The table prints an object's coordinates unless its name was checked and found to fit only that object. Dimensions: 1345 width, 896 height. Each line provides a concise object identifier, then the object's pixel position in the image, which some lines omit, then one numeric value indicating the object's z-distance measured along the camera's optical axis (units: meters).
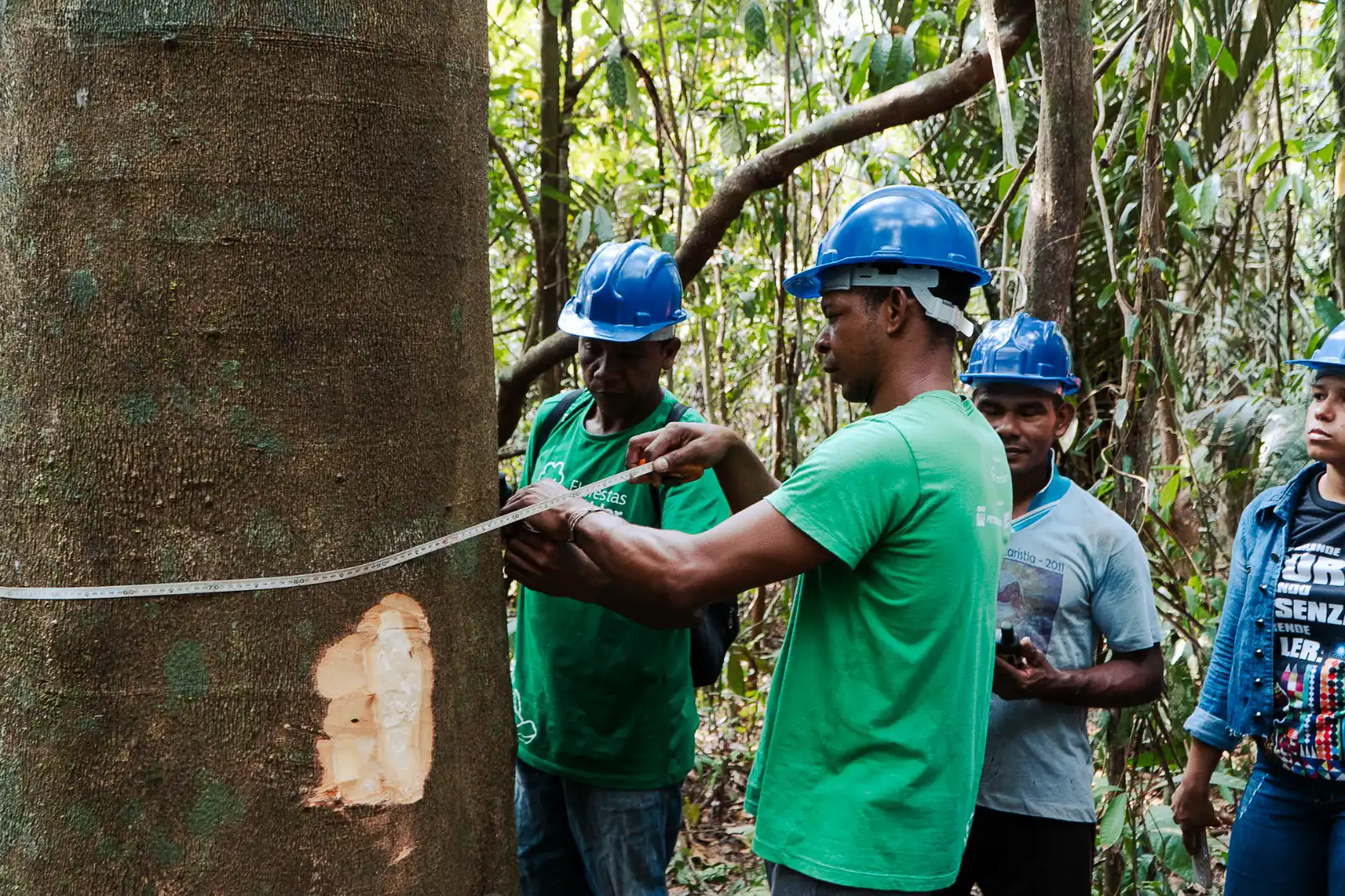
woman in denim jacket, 2.43
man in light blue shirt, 2.40
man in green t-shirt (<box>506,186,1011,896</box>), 1.65
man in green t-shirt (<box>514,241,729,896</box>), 2.39
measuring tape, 1.30
